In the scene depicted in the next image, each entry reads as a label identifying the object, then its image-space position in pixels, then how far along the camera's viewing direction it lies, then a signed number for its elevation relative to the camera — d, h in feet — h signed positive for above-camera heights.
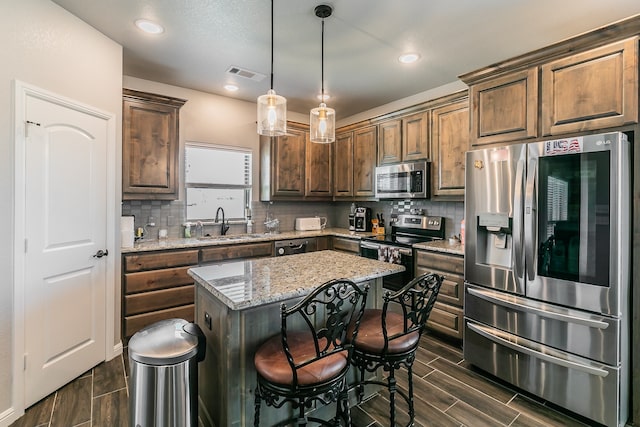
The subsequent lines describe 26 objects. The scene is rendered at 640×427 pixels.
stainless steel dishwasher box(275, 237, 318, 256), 13.16 -1.51
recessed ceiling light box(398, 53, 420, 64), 9.77 +4.97
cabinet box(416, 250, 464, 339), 9.73 -2.64
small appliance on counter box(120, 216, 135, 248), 10.23 -0.68
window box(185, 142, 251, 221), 13.29 +1.40
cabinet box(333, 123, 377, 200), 14.43 +2.45
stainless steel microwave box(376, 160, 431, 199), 12.09 +1.31
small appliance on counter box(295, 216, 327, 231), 15.89 -0.63
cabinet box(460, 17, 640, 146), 6.54 +3.01
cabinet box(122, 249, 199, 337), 9.78 -2.55
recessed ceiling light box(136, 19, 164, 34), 8.08 +4.93
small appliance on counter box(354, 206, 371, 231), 15.53 -0.35
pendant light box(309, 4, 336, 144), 7.48 +2.23
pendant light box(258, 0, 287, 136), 6.68 +2.15
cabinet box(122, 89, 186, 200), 10.42 +2.27
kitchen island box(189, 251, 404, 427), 5.25 -1.99
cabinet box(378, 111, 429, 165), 12.23 +3.10
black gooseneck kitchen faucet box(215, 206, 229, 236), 13.85 -0.71
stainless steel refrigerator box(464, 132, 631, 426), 6.35 -1.29
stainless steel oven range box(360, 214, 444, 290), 11.25 -1.16
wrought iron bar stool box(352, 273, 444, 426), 5.44 -2.29
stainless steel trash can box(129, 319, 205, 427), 5.11 -2.82
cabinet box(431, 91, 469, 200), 10.94 +2.43
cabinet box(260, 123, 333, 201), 14.40 +2.18
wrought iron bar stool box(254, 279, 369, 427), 4.50 -2.34
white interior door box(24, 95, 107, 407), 7.04 -0.84
